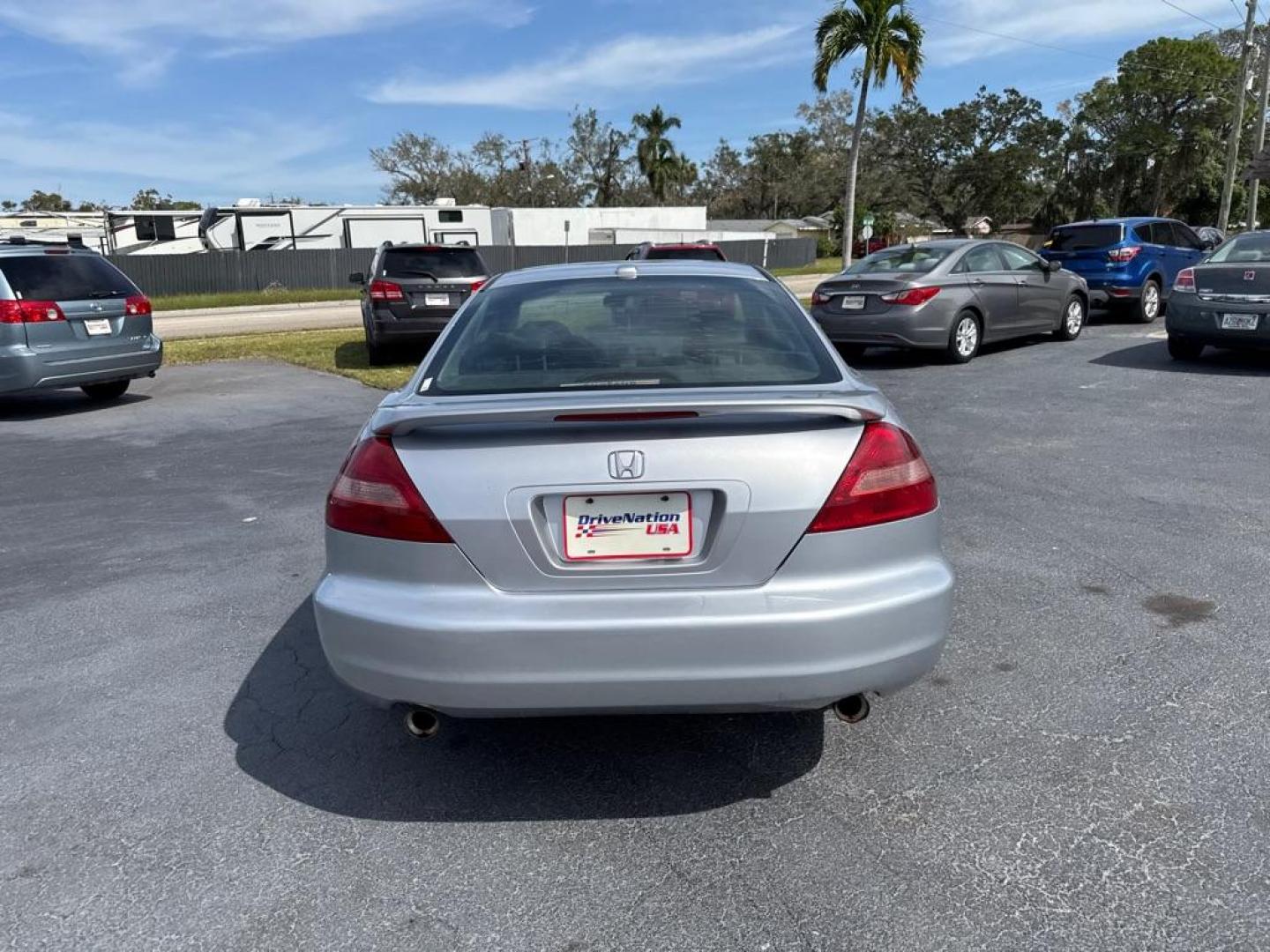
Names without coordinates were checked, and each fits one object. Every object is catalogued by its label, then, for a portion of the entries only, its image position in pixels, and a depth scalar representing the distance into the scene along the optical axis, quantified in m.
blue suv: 14.85
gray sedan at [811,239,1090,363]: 11.27
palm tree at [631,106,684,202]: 68.12
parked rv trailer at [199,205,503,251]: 32.38
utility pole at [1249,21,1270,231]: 27.48
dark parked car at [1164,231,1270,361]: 9.92
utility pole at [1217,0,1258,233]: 28.62
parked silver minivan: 9.38
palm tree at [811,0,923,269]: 26.53
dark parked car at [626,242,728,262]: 16.23
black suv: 12.38
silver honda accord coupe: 2.61
